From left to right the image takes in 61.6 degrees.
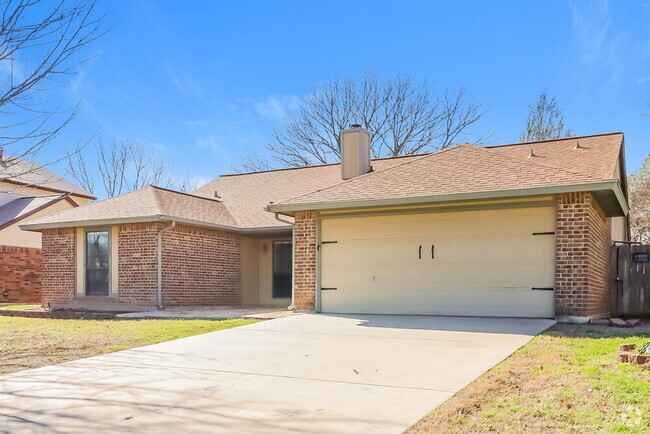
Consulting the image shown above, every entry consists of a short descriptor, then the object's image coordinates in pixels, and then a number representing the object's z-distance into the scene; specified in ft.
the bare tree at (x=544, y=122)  89.71
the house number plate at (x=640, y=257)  37.17
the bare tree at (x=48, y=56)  21.53
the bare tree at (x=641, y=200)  87.86
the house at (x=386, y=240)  31.22
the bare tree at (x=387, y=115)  92.84
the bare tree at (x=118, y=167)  108.58
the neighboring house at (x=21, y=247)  64.39
